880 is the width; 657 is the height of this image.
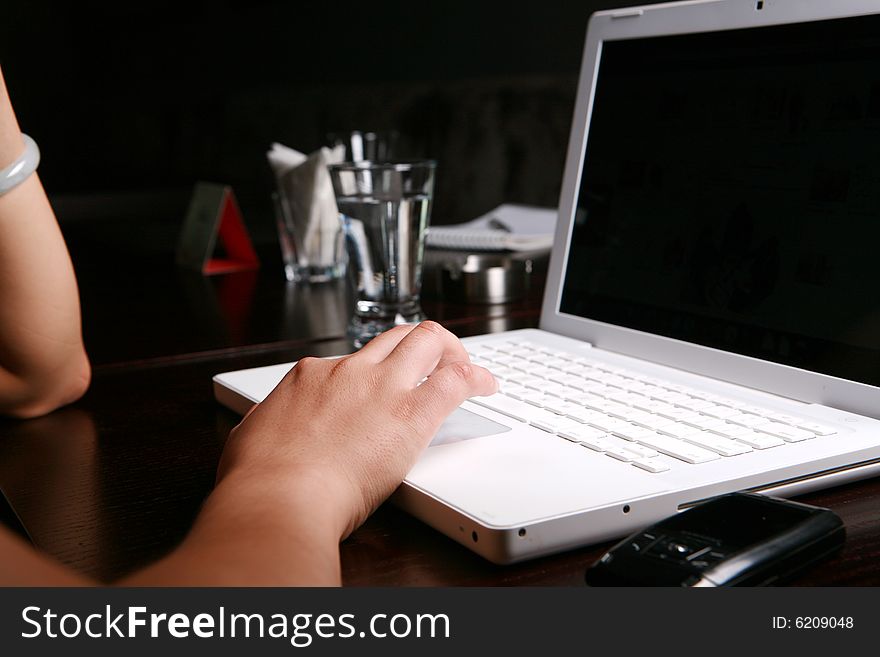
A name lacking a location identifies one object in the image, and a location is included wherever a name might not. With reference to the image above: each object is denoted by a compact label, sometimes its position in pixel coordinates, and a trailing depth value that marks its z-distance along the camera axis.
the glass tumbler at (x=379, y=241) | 1.23
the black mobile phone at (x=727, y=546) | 0.49
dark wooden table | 0.57
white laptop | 0.61
